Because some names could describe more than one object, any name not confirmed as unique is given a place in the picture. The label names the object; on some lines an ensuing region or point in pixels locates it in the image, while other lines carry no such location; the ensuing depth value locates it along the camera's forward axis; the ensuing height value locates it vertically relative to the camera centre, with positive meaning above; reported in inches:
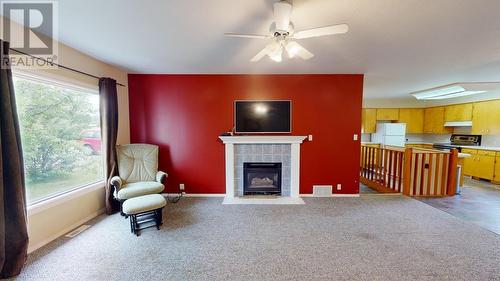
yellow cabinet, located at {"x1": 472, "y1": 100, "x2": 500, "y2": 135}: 211.3 +16.5
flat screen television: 155.7 +11.3
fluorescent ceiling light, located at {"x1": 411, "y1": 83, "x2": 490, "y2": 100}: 156.3 +35.7
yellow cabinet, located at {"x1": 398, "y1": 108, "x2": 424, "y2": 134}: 285.8 +18.9
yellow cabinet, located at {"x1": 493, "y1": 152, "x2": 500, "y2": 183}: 201.9 -36.4
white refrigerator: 258.2 -2.2
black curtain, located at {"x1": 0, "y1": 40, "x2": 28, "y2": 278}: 73.0 -21.4
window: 91.4 -3.9
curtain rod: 83.4 +31.3
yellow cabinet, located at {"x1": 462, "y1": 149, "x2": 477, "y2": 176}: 222.9 -33.2
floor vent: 101.1 -52.5
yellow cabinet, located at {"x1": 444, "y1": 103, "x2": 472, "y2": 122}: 235.8 +24.7
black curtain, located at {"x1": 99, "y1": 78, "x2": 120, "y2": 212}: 125.5 -0.2
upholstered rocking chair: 126.0 -25.9
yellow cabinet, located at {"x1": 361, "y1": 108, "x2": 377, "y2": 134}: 282.7 +15.2
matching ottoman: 100.7 -39.5
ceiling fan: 63.1 +33.6
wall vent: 159.2 -45.7
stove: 238.4 -10.7
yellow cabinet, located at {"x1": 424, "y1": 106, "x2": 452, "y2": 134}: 265.4 +15.8
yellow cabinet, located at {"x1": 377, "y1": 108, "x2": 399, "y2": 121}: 282.7 +25.1
